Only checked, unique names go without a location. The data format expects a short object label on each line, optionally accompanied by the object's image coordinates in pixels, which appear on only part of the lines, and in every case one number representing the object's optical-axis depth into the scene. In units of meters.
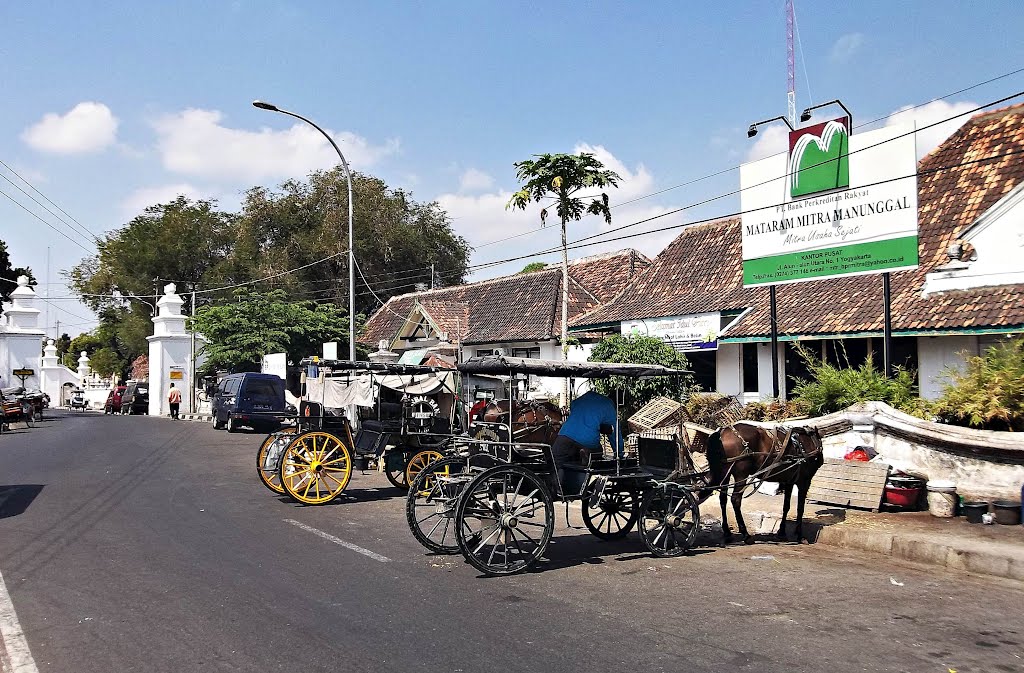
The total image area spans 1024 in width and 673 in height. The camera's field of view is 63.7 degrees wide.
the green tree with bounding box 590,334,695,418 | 20.39
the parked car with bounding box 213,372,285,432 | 28.45
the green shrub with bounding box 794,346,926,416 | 14.56
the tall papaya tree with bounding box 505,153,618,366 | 22.75
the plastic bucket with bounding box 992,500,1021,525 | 10.15
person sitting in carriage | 9.15
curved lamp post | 23.08
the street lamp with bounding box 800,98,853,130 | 17.09
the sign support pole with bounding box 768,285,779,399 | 17.23
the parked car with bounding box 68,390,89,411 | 56.50
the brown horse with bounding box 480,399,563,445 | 14.84
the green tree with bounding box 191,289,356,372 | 37.94
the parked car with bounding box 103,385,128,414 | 50.22
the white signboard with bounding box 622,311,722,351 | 21.56
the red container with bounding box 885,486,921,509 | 11.09
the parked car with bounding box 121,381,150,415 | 49.19
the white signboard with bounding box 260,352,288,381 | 31.45
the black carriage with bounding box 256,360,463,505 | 12.81
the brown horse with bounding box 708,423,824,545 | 10.13
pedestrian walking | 41.20
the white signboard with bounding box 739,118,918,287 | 14.34
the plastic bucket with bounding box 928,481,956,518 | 10.71
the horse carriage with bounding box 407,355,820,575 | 8.26
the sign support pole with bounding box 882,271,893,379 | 14.82
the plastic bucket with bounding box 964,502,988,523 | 10.43
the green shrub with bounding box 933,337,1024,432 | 11.92
